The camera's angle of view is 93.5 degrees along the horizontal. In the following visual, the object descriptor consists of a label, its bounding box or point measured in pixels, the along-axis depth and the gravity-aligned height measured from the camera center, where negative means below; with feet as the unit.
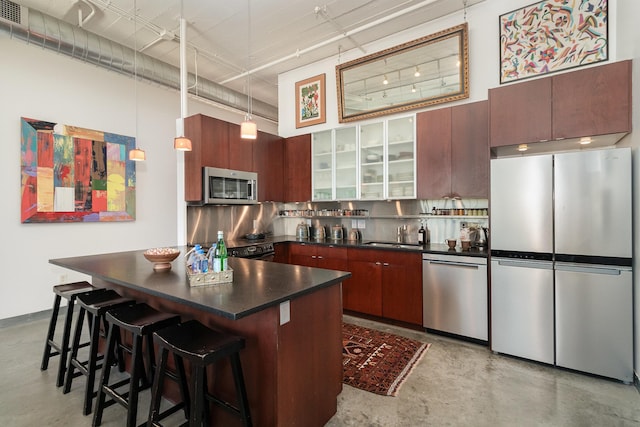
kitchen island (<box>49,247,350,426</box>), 5.24 -2.22
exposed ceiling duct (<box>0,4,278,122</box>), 9.98 +6.38
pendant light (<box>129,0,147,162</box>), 11.35 +6.47
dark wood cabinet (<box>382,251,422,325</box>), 11.18 -2.80
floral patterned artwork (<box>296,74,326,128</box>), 15.79 +6.08
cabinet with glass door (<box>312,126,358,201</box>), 14.26 +2.43
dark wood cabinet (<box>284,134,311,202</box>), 15.61 +2.43
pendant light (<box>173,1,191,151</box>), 12.03 +6.27
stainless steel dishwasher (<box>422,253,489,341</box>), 9.93 -2.81
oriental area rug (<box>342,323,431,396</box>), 7.93 -4.42
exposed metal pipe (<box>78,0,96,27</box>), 10.83 +7.61
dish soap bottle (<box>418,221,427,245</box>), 12.61 -0.99
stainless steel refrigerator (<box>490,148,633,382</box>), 7.89 -1.34
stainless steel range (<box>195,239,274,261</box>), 12.67 -1.51
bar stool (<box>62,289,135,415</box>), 6.89 -2.80
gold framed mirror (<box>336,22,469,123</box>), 11.74 +5.89
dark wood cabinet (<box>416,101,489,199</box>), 10.88 +2.33
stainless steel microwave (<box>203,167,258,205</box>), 12.75 +1.29
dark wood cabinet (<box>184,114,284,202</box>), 12.82 +2.84
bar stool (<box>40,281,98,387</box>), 7.92 -3.01
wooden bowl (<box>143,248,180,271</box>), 7.55 -1.08
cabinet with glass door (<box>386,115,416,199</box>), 12.49 +2.35
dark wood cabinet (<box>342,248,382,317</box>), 12.10 -2.90
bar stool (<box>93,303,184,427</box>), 5.75 -2.65
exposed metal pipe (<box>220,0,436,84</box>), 11.27 +7.63
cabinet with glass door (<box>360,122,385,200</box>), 13.32 +2.38
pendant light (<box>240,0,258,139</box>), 9.05 +2.58
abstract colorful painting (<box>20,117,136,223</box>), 12.04 +1.81
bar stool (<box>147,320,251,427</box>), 4.79 -2.29
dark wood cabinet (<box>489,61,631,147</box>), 8.14 +3.10
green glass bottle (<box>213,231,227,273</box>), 6.38 -0.91
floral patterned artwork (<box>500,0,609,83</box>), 9.61 +5.96
